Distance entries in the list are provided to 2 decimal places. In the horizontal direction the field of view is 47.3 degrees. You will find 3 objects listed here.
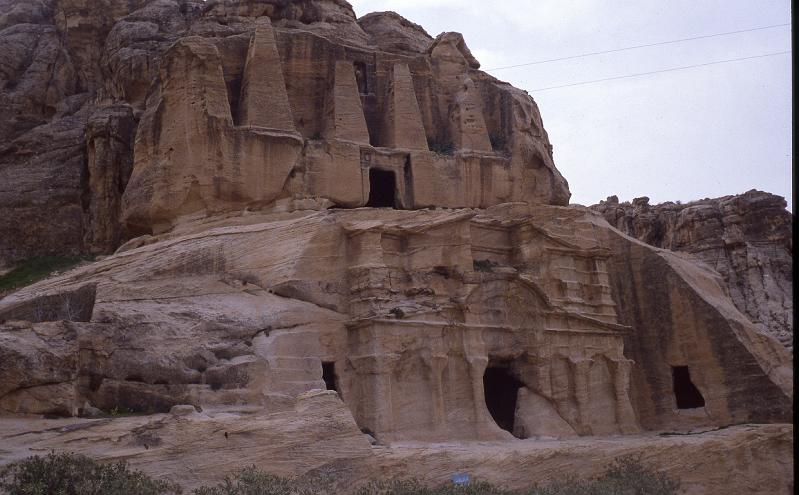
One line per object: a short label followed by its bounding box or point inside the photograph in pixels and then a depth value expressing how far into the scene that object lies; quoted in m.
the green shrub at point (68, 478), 14.80
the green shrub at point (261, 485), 16.31
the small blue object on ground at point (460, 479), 20.64
